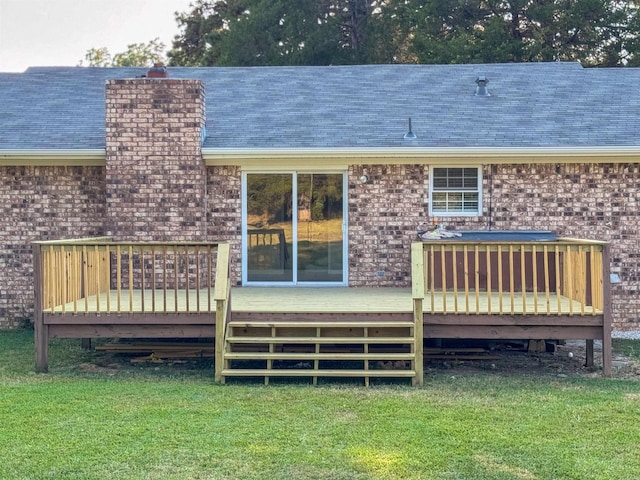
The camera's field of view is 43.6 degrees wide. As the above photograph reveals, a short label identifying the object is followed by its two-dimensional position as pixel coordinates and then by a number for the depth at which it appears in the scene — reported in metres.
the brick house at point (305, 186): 11.75
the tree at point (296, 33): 27.92
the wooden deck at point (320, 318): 8.98
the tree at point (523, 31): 25.19
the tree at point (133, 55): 40.97
